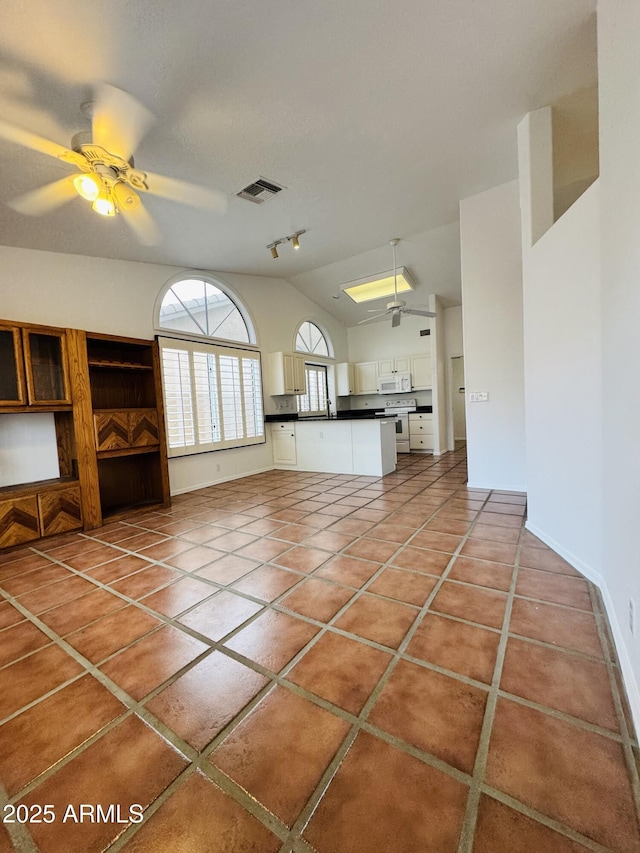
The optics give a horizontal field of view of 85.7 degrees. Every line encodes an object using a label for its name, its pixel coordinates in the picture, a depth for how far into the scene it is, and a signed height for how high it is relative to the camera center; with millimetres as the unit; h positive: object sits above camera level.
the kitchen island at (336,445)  5227 -590
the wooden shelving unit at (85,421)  3029 -13
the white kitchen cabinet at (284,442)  6164 -556
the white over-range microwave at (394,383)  7805 +529
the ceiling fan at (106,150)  1936 +1615
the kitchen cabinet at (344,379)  8383 +717
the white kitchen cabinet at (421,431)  7031 -538
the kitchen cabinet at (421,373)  7609 +719
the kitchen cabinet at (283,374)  6250 +694
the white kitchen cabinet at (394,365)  7883 +954
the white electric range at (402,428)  7211 -472
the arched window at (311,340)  7367 +1567
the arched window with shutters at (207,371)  4797 +669
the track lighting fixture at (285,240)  4277 +2253
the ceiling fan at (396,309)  5270 +1508
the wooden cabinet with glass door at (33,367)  3010 +512
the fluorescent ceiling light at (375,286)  6383 +2412
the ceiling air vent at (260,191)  3287 +2176
